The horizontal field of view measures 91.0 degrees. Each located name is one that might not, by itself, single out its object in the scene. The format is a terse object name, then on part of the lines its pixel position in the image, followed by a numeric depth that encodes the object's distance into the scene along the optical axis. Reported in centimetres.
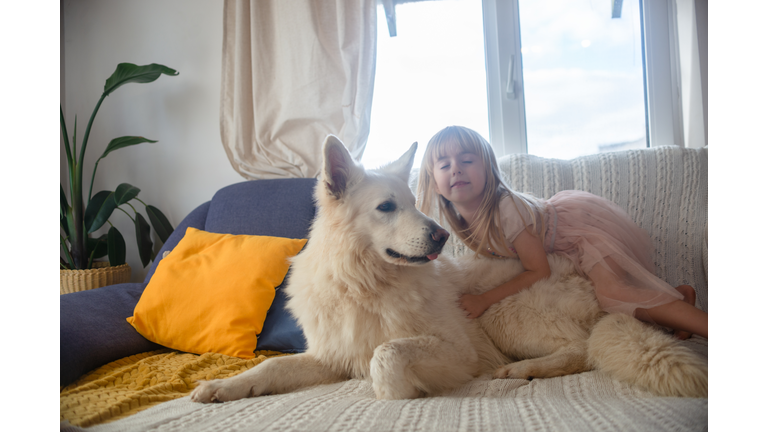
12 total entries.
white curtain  249
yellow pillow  155
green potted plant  238
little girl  128
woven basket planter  229
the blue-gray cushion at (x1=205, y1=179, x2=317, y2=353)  204
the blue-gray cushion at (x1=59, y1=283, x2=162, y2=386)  126
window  238
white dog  103
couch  75
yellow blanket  83
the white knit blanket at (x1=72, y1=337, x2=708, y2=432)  70
